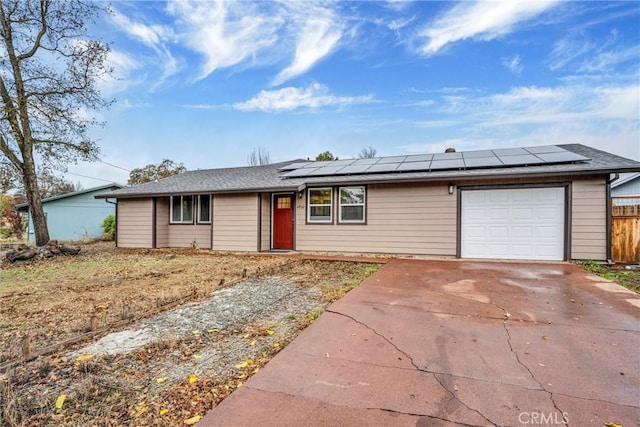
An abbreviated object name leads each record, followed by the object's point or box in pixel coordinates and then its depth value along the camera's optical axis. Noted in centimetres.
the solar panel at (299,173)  1069
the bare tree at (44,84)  1076
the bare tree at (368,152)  2992
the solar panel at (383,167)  986
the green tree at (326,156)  2359
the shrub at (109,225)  1705
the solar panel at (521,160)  843
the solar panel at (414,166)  938
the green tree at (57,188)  2529
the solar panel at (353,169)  1017
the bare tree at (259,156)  3178
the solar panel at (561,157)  795
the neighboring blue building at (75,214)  1731
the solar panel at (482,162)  874
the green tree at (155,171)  2727
